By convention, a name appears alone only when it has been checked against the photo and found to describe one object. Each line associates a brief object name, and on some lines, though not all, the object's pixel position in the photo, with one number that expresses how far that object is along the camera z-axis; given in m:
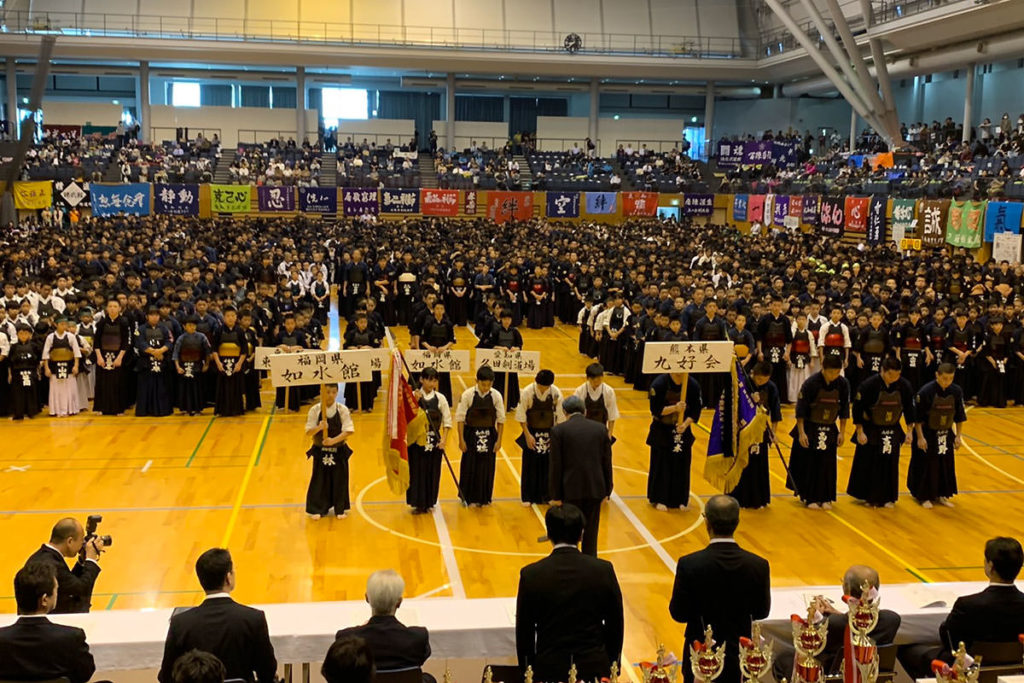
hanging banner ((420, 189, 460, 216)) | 43.78
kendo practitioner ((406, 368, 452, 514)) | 11.44
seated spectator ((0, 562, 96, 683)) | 5.01
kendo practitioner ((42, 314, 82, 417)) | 15.61
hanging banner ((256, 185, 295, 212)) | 42.22
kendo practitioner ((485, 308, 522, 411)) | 15.85
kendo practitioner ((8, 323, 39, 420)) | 15.47
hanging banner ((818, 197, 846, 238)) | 34.94
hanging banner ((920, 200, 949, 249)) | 29.22
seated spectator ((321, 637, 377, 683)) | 4.35
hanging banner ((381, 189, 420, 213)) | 43.06
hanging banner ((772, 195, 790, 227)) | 39.31
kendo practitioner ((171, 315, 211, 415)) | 15.91
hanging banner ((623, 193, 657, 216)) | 46.44
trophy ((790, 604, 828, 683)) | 4.67
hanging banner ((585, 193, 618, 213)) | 45.81
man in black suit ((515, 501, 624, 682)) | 5.51
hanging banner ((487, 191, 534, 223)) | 44.41
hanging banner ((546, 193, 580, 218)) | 45.31
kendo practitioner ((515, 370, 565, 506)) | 11.45
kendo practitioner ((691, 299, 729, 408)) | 16.20
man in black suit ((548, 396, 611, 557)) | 9.05
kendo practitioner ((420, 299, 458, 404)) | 15.91
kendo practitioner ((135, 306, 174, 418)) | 15.97
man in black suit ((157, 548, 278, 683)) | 5.11
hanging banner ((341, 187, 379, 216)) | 42.66
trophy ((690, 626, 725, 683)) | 4.48
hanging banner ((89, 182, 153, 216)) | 39.97
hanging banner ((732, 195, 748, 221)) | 44.84
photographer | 6.62
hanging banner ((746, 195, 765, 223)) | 42.12
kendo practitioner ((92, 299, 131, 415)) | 16.06
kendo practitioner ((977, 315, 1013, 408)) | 17.61
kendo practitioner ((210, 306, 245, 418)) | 15.96
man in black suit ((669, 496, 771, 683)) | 5.86
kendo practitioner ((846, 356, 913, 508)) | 11.74
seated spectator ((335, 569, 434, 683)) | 5.21
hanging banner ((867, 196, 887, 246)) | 32.59
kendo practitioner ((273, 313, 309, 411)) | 16.03
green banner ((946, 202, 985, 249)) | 27.59
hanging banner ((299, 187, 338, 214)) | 42.75
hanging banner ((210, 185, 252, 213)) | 41.66
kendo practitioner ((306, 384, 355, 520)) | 11.23
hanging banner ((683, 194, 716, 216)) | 47.41
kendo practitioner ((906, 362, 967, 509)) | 11.78
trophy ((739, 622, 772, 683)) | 4.54
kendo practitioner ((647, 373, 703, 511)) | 11.68
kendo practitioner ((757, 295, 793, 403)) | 16.98
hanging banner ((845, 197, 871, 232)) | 33.56
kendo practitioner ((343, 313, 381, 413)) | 15.85
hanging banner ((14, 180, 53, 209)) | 40.00
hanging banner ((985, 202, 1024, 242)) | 26.53
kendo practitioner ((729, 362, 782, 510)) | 11.85
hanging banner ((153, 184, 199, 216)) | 41.16
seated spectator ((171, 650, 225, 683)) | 4.12
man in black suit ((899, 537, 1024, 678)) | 5.71
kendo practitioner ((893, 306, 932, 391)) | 17.33
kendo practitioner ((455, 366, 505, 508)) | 11.56
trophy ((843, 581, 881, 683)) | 4.74
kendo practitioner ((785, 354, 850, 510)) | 11.77
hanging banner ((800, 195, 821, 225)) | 36.62
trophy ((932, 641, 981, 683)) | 4.54
